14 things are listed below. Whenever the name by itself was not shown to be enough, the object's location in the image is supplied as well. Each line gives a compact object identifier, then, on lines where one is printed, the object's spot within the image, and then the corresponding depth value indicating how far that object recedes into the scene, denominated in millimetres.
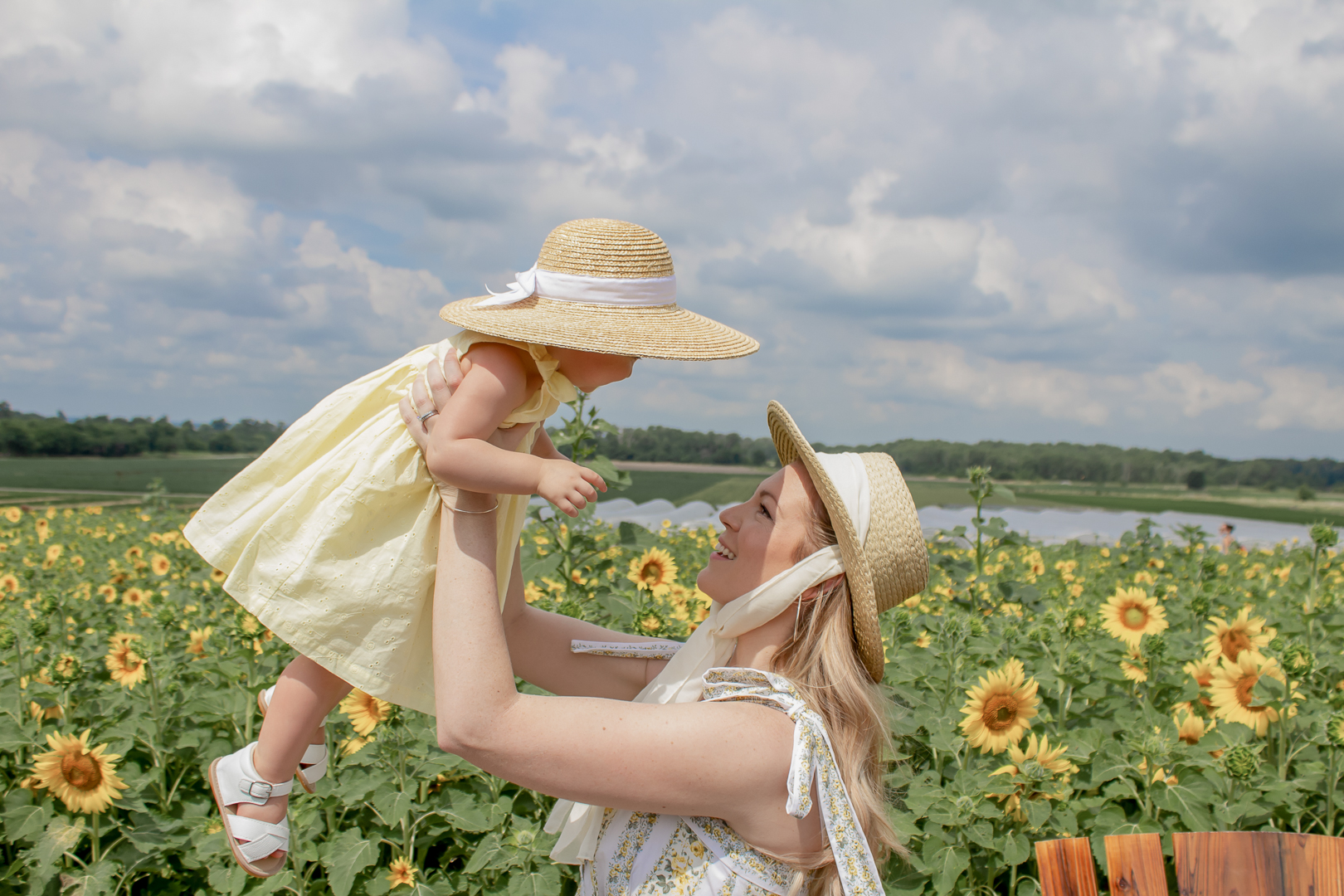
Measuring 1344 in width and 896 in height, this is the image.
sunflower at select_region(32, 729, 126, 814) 2594
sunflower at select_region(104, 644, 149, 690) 3275
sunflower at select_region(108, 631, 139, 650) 3429
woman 1498
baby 1690
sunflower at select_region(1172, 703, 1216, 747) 2703
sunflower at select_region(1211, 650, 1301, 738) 2848
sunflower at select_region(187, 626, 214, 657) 3668
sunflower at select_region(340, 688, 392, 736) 2590
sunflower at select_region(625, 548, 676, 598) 4195
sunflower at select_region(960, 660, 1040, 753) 2465
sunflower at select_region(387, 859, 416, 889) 2516
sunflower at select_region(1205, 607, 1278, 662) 3271
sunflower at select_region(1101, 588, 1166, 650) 3596
